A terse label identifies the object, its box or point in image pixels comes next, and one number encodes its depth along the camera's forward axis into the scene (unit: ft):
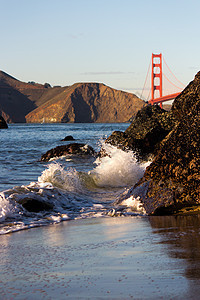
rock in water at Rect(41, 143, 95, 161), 76.83
